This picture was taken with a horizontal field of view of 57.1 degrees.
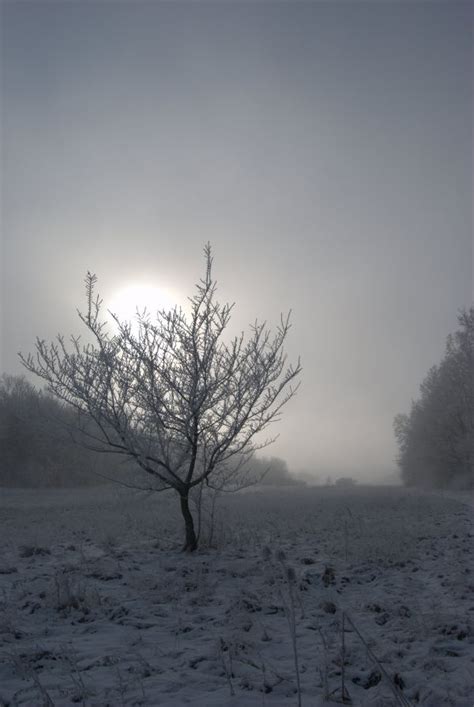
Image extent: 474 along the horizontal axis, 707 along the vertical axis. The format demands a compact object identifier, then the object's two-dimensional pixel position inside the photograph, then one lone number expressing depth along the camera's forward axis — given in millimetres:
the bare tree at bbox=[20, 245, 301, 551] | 10383
